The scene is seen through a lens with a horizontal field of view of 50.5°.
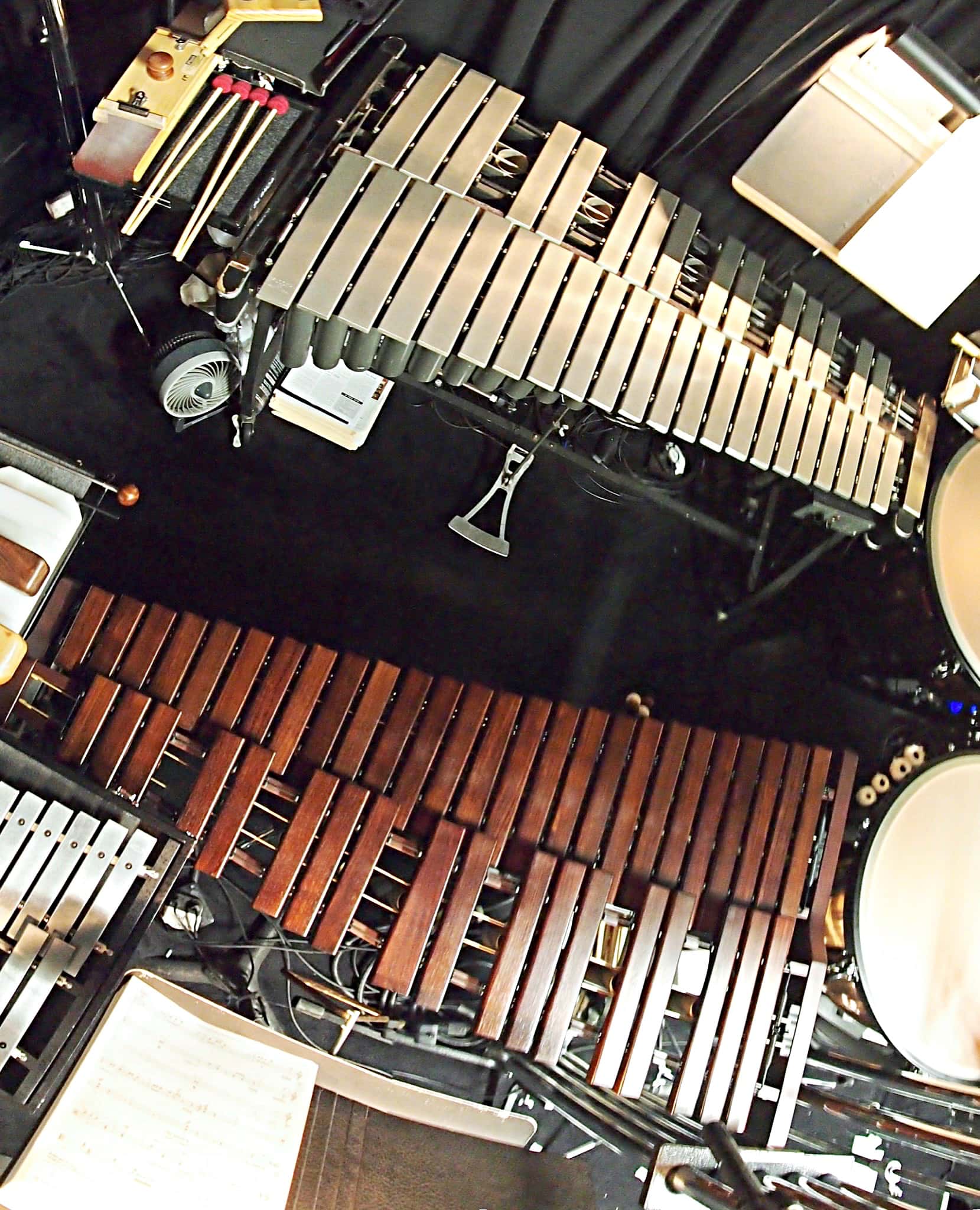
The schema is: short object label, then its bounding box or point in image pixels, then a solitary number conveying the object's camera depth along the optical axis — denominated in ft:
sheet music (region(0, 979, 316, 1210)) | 6.39
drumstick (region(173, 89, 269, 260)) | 6.97
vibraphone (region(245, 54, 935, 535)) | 7.08
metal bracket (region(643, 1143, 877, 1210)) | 6.51
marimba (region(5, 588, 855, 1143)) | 7.20
